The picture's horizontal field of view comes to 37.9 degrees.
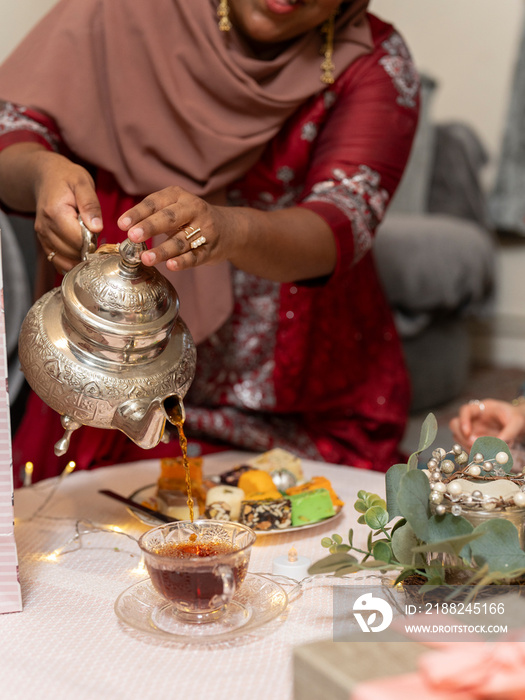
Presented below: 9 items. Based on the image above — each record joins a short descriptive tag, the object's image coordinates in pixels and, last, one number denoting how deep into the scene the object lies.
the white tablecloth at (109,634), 0.57
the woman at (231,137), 1.19
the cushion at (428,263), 2.80
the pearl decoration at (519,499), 0.63
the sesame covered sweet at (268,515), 0.85
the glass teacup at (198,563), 0.62
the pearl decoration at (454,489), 0.63
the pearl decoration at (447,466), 0.72
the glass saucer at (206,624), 0.63
